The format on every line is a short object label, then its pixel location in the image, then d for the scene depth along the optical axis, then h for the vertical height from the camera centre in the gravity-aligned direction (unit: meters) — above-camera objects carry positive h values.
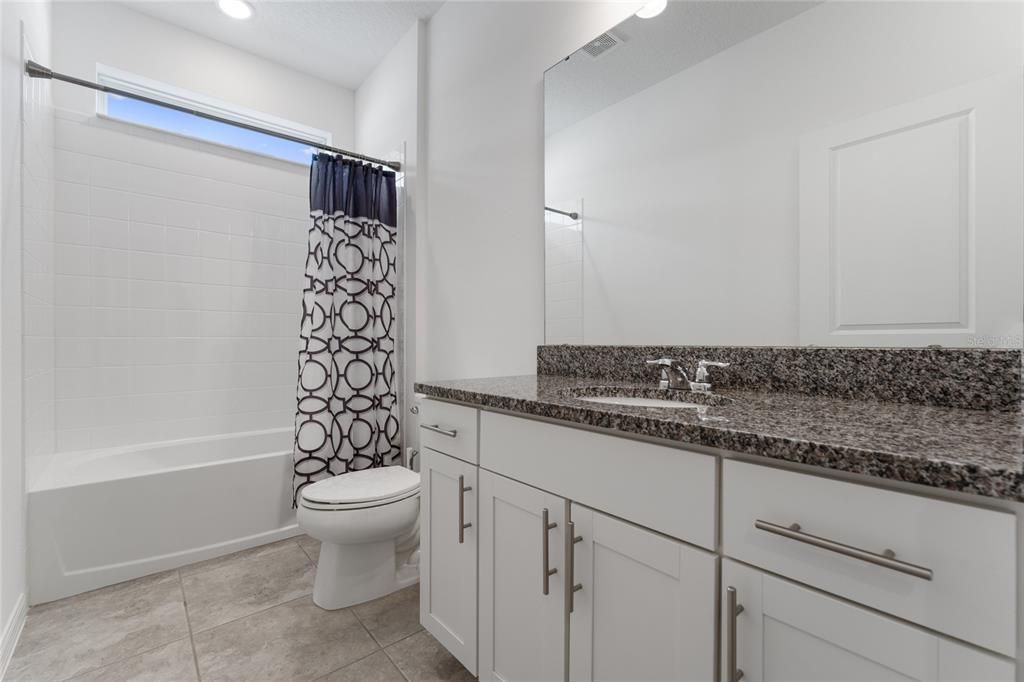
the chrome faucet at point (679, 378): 1.23 -0.11
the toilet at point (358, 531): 1.69 -0.71
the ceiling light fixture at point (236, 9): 2.29 +1.66
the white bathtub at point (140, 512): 1.79 -0.75
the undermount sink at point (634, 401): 1.23 -0.17
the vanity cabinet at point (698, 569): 0.53 -0.35
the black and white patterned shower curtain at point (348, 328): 2.30 +0.06
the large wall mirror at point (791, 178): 0.90 +0.40
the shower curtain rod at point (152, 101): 1.75 +1.01
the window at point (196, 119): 2.43 +1.25
